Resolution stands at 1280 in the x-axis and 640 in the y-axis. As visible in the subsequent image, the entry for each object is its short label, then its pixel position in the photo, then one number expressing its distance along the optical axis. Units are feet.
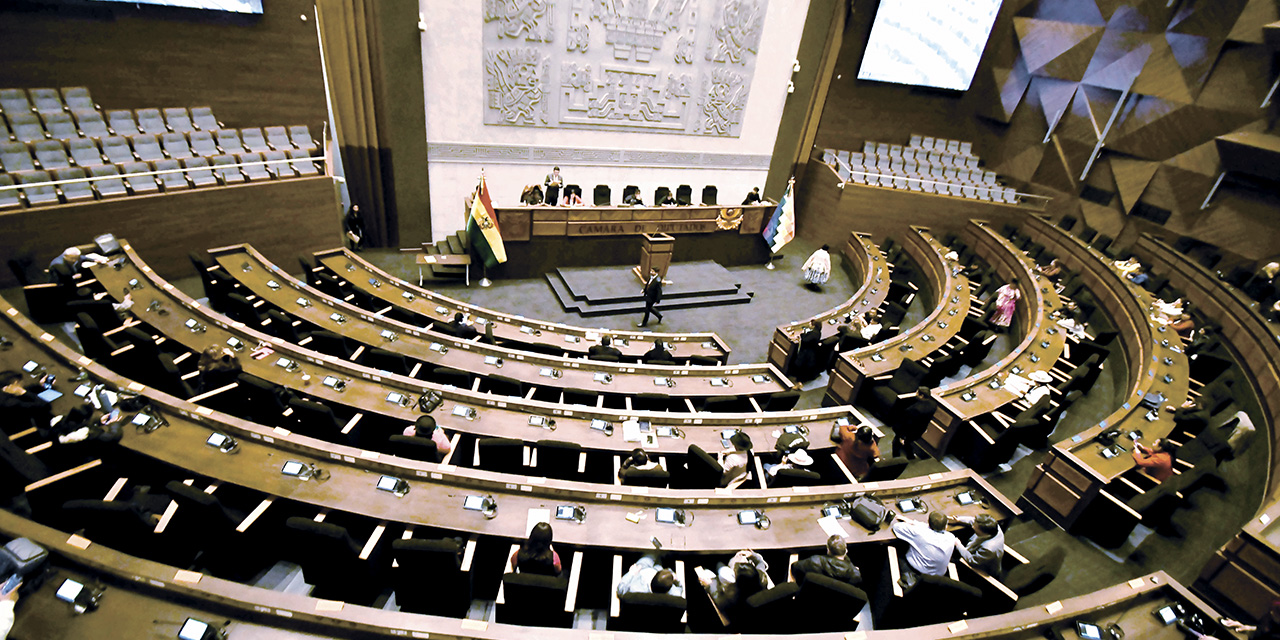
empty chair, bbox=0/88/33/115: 23.93
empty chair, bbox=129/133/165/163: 25.75
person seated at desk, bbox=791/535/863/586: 11.76
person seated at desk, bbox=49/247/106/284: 19.90
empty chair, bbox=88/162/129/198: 23.29
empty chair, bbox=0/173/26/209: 21.02
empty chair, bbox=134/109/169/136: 26.73
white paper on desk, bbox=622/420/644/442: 16.15
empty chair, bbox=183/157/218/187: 25.70
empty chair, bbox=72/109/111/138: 25.29
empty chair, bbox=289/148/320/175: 29.40
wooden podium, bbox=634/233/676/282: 32.81
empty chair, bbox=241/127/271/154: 29.55
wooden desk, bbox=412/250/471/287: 31.01
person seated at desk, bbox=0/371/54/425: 12.81
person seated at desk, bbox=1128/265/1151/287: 33.45
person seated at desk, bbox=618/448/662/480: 14.33
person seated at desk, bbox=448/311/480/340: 21.62
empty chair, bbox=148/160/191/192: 24.63
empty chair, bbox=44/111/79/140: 24.41
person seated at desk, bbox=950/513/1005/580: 12.67
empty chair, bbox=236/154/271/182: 27.37
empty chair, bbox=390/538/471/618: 10.71
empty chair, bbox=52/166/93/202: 22.58
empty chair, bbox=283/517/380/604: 10.63
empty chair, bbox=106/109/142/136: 26.13
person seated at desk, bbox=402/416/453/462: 14.17
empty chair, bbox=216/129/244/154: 28.58
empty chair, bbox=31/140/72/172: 23.13
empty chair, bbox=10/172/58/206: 21.65
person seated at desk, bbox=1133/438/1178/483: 17.21
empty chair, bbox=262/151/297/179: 28.14
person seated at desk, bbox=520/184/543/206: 33.01
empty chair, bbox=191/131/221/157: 27.81
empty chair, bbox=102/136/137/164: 25.04
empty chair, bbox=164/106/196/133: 27.53
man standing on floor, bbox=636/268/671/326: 28.63
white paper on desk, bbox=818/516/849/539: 13.30
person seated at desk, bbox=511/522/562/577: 10.77
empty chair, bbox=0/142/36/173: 22.44
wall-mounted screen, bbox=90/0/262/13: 25.98
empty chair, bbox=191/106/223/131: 28.32
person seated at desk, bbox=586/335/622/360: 21.44
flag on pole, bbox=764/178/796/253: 36.68
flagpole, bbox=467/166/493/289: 32.04
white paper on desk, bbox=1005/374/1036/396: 21.52
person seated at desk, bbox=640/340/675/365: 22.04
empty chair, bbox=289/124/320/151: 31.22
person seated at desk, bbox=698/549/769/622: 11.56
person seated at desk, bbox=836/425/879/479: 16.37
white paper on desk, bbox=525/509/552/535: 12.23
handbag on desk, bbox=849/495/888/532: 13.43
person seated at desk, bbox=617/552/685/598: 10.67
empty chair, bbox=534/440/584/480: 14.58
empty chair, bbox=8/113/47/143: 23.70
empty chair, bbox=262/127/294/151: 30.35
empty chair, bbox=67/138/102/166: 24.09
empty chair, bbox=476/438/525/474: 14.38
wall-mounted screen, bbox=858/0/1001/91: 43.34
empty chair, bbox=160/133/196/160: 26.84
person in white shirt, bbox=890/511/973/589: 12.54
